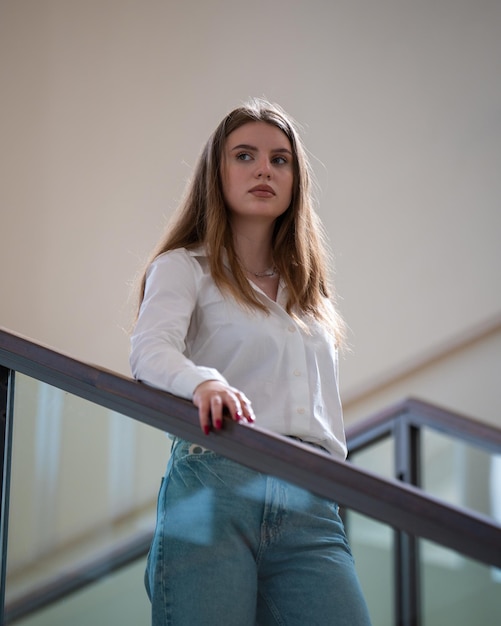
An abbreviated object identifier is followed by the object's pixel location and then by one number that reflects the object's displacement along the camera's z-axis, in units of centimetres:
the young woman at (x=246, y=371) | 400
